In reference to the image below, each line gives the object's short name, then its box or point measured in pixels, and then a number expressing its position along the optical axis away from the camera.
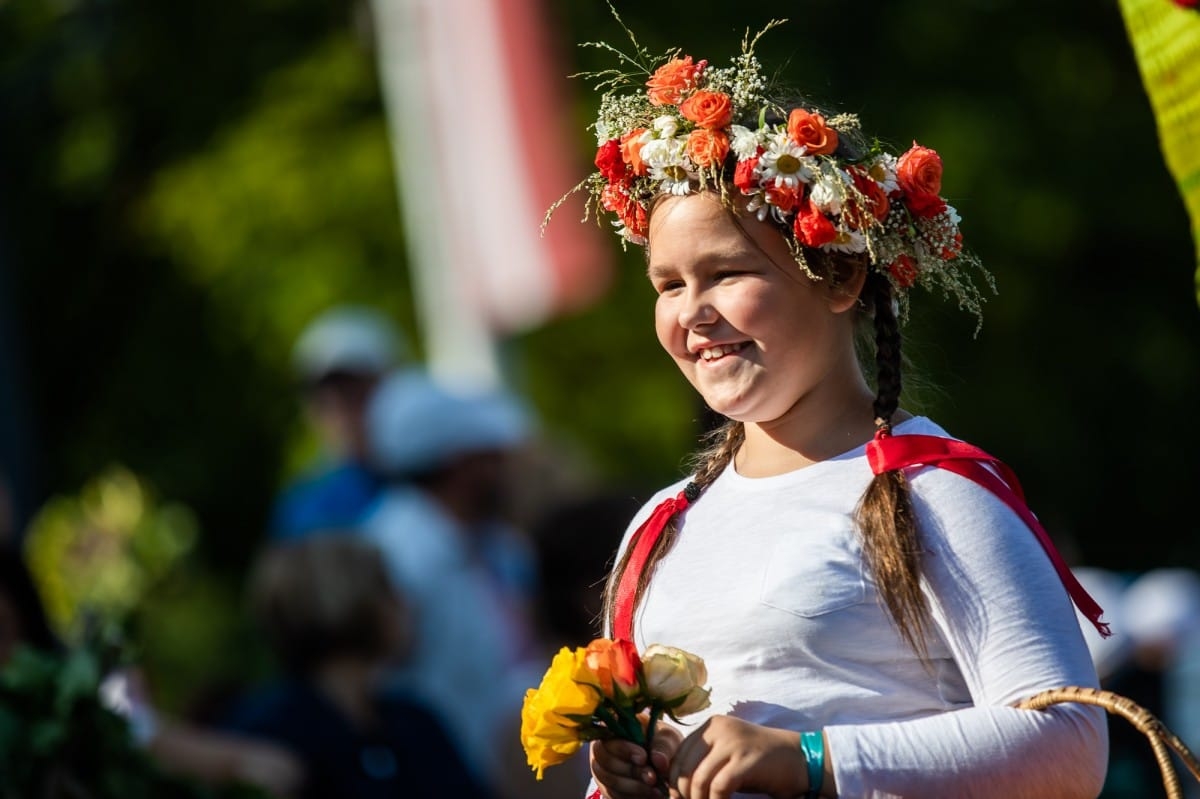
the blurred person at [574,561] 10.48
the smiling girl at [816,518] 4.69
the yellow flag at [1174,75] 5.73
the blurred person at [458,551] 12.72
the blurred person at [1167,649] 12.96
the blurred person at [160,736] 8.96
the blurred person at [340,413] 14.37
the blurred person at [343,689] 9.98
